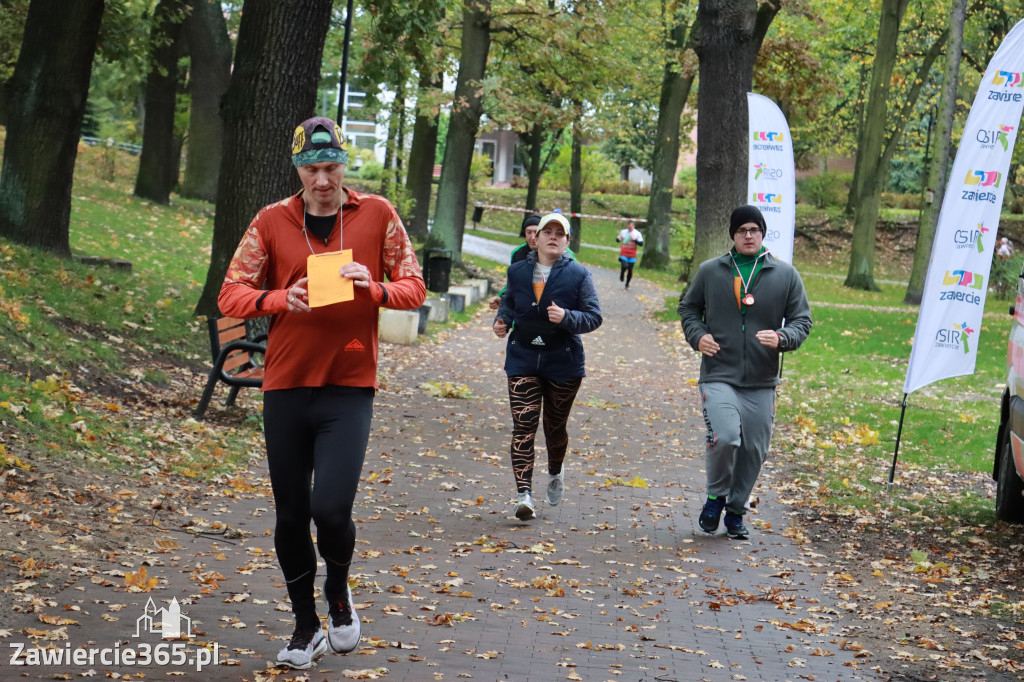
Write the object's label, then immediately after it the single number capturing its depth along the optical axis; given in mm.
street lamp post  19672
